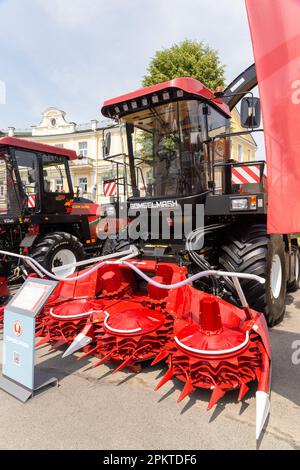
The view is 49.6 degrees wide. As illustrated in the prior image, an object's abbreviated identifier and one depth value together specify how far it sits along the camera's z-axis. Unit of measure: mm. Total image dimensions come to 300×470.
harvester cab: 3678
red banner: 2275
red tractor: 6025
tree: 14984
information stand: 2523
